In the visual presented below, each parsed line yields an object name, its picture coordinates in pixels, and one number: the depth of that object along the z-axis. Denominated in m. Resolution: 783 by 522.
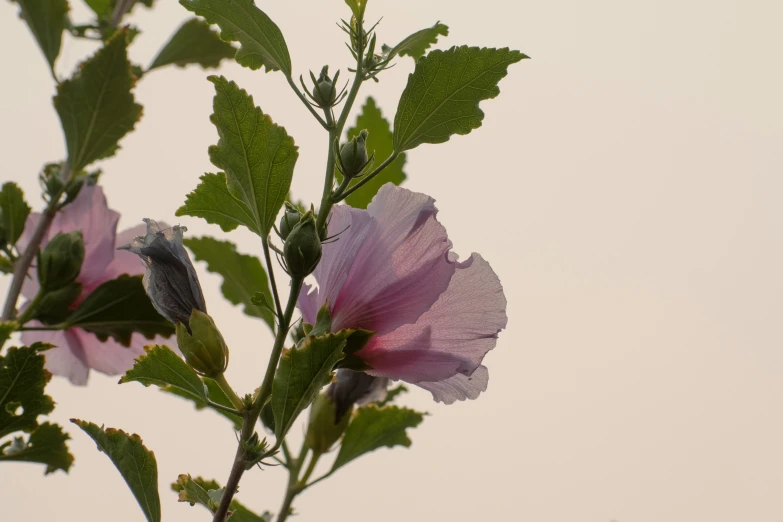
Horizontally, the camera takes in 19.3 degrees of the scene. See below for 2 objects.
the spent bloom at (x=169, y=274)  0.77
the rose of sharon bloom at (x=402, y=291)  0.78
